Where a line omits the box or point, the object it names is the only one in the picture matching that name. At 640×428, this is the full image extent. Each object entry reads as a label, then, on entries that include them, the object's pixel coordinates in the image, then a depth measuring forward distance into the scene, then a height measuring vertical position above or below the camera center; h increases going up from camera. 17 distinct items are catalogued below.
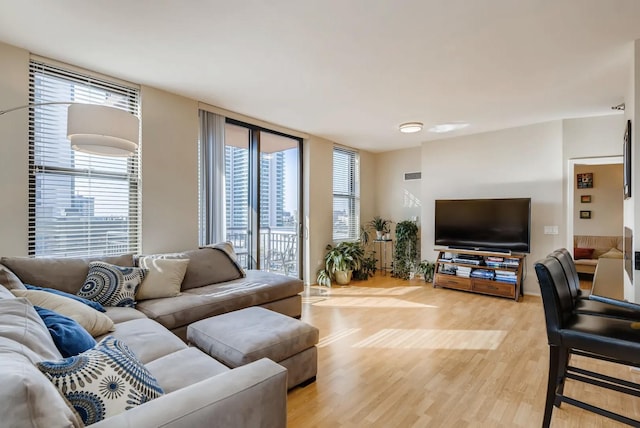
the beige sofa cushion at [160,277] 2.75 -0.55
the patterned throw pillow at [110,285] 2.46 -0.54
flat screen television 4.59 -0.13
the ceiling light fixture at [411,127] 4.54 +1.28
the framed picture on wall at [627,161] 2.71 +0.47
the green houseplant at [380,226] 6.34 -0.21
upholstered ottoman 1.97 -0.82
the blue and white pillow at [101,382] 0.91 -0.52
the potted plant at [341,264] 5.30 -0.81
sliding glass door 4.34 +0.29
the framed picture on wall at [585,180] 6.28 +0.69
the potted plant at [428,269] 5.59 -0.96
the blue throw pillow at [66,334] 1.29 -0.50
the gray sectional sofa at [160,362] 0.72 -0.59
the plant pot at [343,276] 5.38 -1.04
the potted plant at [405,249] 5.91 -0.63
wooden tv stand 4.55 -0.87
